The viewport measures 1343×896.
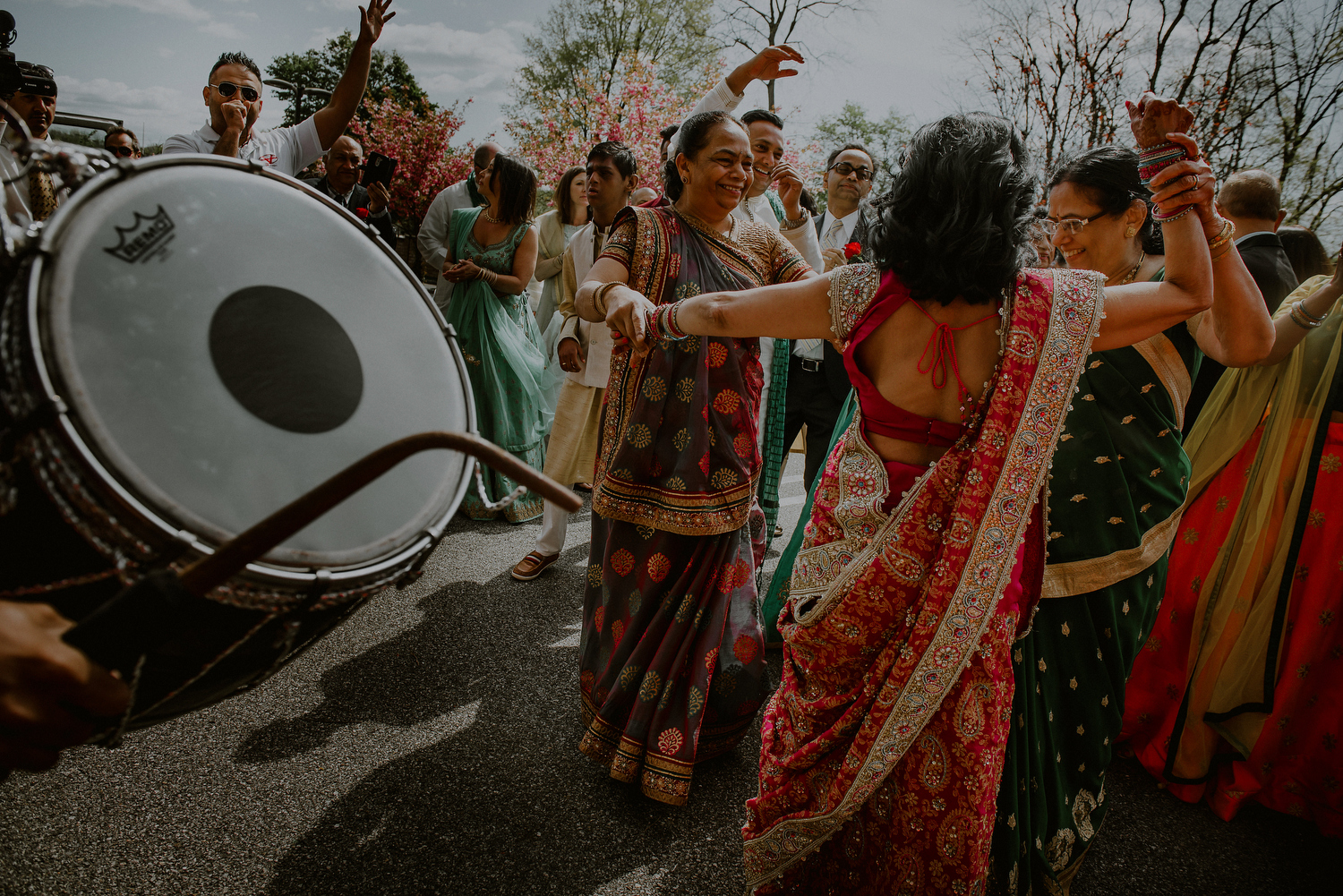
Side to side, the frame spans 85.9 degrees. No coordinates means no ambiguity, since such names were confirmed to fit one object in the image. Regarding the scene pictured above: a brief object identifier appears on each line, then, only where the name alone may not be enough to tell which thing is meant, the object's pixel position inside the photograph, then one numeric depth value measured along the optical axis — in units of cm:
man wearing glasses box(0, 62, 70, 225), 100
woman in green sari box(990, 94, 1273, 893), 164
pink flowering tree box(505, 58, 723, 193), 1093
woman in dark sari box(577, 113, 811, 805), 194
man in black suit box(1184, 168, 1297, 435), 242
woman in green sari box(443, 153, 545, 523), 388
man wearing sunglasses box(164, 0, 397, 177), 224
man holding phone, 437
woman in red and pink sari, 130
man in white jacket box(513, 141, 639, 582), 324
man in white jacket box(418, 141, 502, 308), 436
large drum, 70
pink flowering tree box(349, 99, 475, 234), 1533
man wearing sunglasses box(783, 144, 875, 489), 319
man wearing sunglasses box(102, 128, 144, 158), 477
